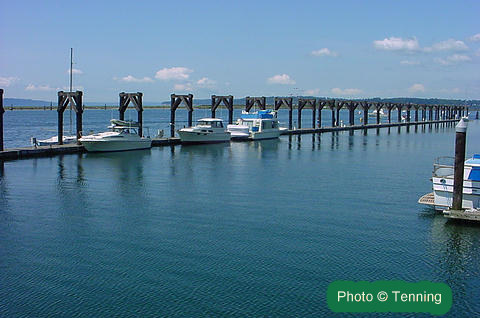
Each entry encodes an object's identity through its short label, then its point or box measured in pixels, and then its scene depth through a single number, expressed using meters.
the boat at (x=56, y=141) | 53.84
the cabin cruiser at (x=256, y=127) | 69.44
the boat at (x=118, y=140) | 49.53
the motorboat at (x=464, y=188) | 24.67
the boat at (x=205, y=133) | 61.16
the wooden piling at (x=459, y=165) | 23.72
